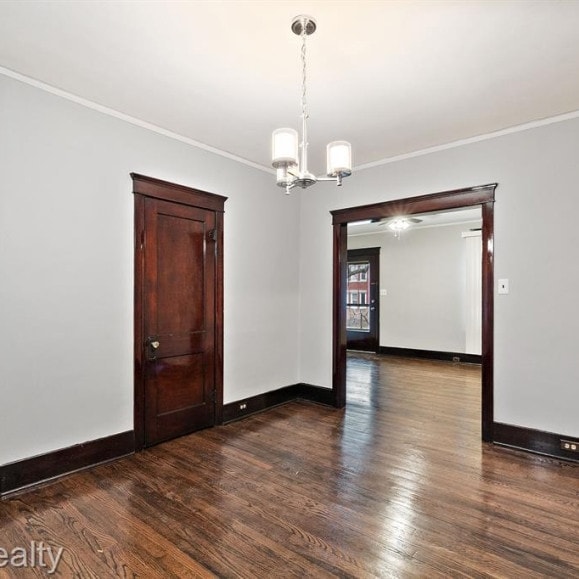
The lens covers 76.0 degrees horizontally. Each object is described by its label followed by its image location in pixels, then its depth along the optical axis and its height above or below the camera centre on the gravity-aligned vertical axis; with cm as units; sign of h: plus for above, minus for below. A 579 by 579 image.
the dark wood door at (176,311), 324 -18
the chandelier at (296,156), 198 +76
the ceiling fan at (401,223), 688 +132
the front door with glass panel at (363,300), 845 -17
